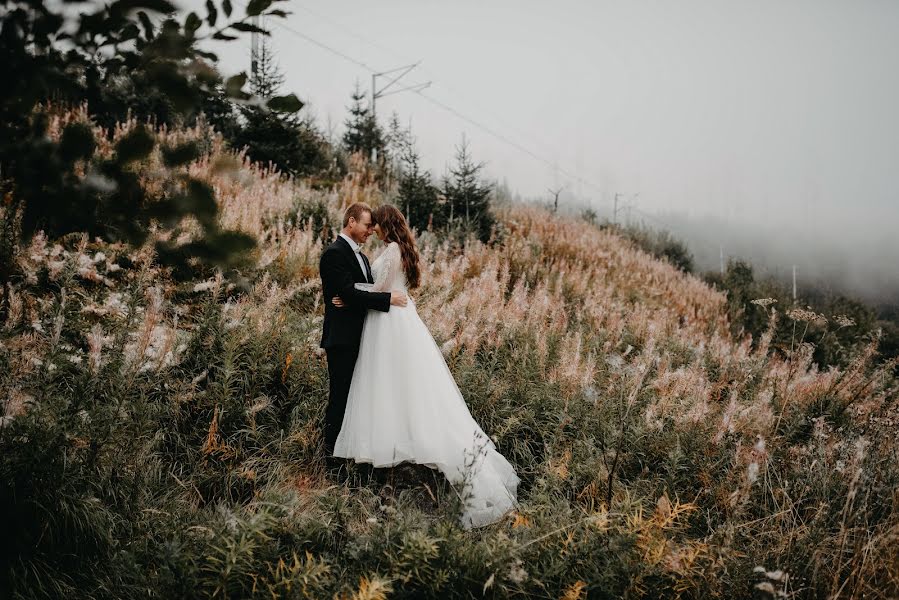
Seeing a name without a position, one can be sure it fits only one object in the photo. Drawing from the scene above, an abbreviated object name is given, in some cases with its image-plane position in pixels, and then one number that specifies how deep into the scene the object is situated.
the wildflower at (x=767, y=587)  1.83
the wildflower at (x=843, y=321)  4.49
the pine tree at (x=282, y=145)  10.63
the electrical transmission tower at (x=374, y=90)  17.60
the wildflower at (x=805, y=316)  4.21
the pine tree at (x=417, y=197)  9.50
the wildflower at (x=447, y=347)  4.52
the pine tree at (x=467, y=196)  9.91
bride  3.51
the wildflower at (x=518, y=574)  2.09
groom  3.70
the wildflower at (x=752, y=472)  2.34
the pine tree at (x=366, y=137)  16.03
